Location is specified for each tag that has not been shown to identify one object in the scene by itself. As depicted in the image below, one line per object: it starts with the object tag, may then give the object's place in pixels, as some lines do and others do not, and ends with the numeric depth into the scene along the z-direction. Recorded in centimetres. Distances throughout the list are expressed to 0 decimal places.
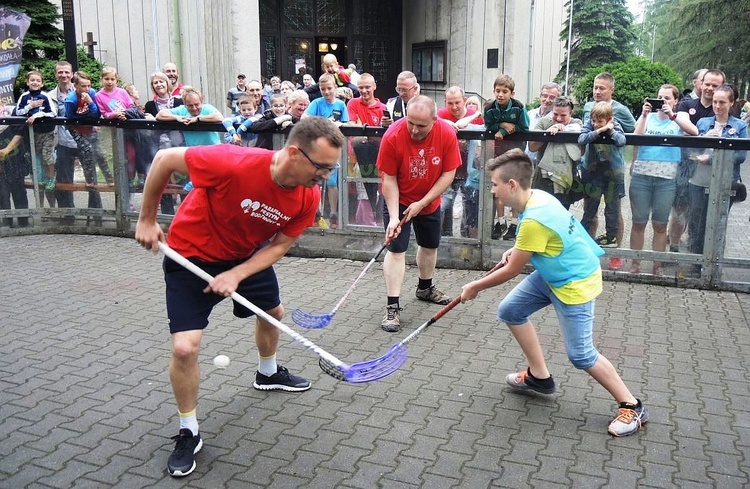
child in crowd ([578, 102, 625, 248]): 739
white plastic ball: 518
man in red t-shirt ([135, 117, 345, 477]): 387
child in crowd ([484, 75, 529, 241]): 768
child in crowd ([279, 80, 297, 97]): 1226
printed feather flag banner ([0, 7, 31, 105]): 1070
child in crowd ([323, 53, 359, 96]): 1066
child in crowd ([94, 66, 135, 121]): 991
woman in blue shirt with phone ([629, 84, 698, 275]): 732
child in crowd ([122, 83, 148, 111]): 1132
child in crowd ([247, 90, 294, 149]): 840
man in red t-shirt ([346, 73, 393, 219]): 823
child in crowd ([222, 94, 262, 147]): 849
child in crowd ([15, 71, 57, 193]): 929
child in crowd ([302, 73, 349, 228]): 910
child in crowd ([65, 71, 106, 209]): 926
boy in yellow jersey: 431
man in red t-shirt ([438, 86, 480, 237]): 792
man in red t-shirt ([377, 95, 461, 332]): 625
